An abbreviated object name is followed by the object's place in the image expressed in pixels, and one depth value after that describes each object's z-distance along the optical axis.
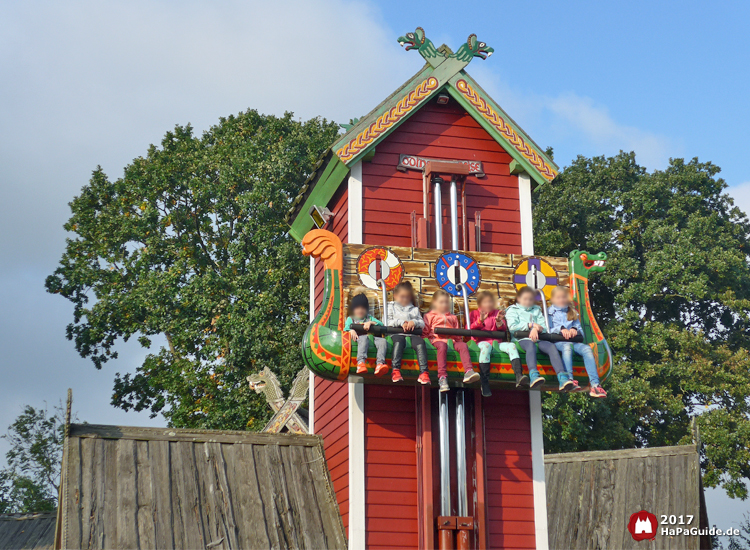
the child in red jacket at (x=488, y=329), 11.83
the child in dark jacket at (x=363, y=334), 11.59
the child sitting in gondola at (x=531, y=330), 11.80
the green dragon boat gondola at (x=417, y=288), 11.77
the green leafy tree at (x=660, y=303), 25.70
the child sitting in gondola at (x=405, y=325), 11.64
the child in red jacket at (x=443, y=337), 11.67
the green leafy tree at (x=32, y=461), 39.28
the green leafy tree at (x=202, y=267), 26.25
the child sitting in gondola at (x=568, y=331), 11.95
